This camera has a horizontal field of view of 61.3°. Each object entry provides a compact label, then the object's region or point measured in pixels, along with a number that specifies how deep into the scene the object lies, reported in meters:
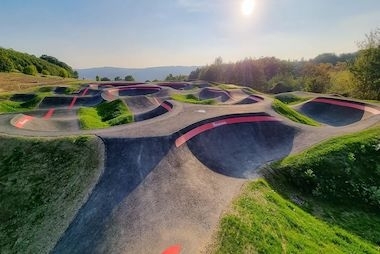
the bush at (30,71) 109.31
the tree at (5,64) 107.62
